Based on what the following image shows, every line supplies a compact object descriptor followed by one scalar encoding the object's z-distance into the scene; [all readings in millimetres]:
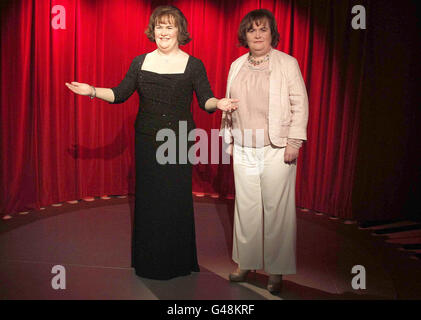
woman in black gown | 2750
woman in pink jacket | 2639
